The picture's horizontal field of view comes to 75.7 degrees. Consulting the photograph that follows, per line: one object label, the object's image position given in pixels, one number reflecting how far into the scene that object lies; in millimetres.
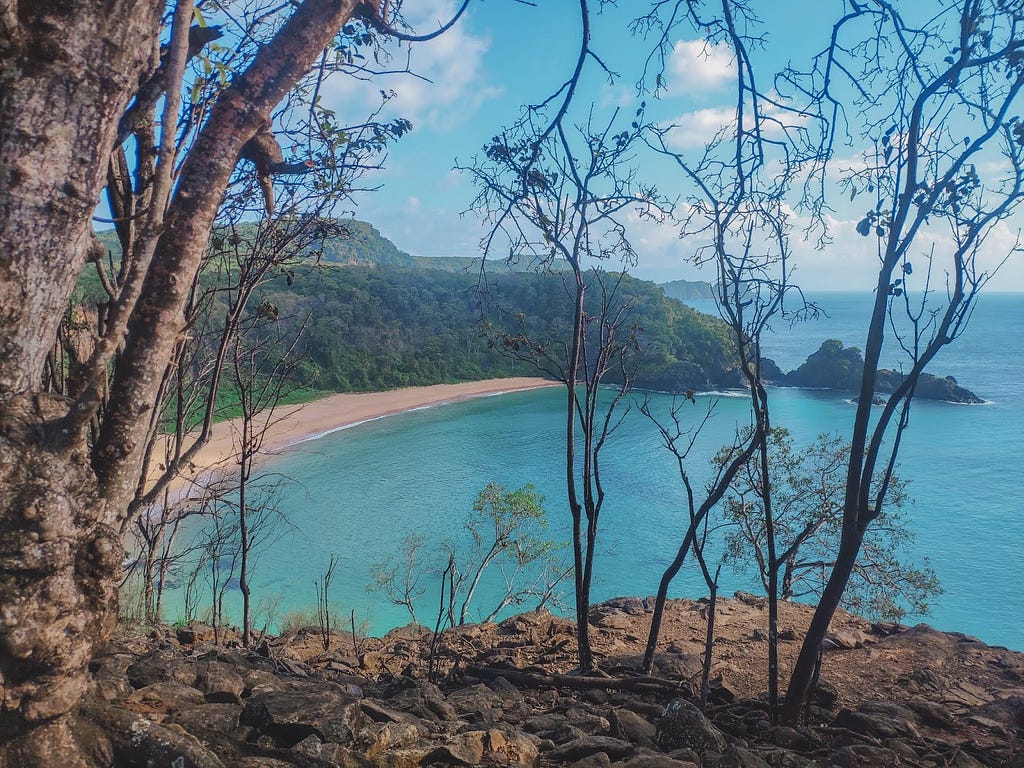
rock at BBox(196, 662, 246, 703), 2850
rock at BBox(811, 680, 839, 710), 5057
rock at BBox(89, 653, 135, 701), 2377
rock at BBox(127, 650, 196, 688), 2898
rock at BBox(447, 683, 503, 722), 3568
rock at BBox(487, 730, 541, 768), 2707
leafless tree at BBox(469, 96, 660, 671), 5191
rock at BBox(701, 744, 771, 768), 2867
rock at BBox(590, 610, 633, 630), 8477
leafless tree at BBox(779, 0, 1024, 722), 3830
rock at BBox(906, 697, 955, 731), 4625
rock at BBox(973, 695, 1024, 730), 4703
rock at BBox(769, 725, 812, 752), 3779
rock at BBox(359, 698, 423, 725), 2895
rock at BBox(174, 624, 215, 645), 6348
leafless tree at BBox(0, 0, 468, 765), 1622
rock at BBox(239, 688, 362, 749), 2471
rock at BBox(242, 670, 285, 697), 3154
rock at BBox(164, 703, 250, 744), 2342
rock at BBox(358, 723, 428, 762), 2518
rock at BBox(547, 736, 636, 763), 2889
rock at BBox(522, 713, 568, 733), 3348
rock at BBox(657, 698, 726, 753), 3145
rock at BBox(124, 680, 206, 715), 2416
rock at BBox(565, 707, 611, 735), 3455
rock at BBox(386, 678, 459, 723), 3301
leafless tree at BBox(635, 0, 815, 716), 4141
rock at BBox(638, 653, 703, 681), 5586
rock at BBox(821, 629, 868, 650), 7492
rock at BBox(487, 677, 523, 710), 4102
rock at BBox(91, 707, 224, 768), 1953
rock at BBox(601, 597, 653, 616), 9602
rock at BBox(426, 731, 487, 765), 2561
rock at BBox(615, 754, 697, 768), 2698
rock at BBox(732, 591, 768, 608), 10197
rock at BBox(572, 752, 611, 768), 2746
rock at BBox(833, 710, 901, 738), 4047
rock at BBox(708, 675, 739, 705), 4956
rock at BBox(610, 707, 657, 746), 3344
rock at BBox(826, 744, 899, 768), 3357
